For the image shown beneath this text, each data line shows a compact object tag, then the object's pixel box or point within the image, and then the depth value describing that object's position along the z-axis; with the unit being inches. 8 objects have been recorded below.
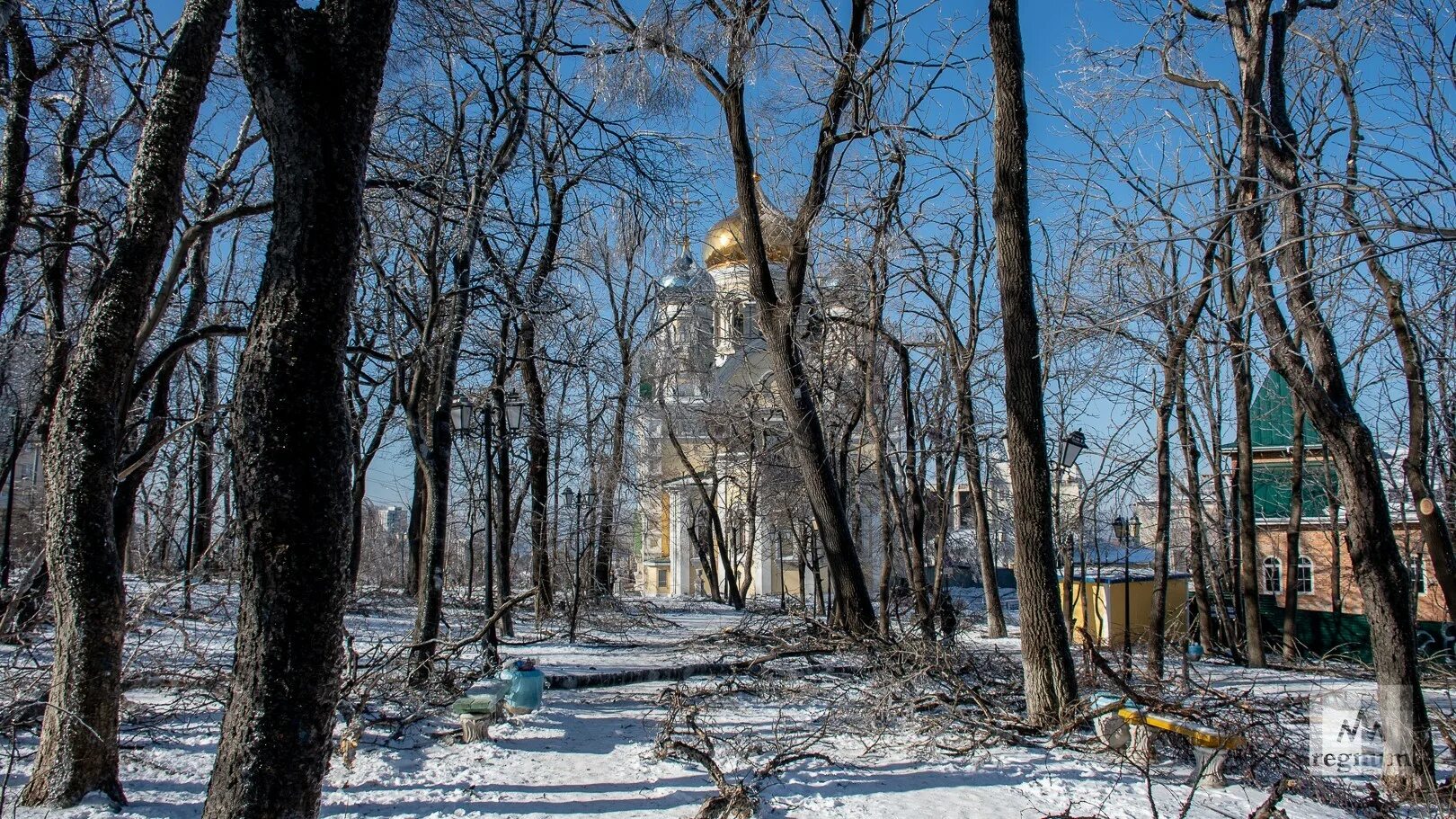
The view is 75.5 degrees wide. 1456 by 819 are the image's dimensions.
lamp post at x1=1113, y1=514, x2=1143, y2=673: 524.6
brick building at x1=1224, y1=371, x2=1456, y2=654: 645.9
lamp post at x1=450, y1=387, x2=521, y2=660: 417.1
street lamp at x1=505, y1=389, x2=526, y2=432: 438.3
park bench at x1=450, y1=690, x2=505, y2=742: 271.0
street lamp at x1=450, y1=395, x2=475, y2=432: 416.8
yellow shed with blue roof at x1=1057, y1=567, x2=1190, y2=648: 605.0
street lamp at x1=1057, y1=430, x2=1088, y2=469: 441.7
